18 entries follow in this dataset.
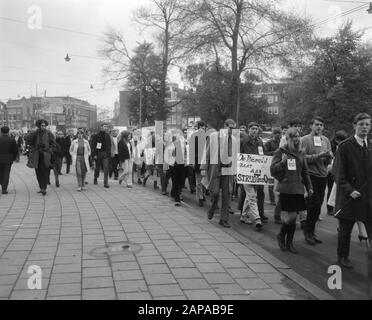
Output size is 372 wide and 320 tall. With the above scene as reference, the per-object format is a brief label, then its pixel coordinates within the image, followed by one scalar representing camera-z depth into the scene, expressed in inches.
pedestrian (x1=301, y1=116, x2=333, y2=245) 260.5
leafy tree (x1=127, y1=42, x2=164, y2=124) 1576.0
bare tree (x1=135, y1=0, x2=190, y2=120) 1083.9
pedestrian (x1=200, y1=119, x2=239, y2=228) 305.6
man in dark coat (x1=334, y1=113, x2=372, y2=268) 207.8
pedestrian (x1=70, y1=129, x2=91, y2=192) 473.7
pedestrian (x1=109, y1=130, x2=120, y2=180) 604.6
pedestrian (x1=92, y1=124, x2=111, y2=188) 520.1
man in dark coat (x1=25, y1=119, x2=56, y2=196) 434.9
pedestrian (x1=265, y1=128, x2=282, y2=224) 395.5
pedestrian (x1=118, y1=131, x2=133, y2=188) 508.4
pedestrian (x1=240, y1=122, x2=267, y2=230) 300.8
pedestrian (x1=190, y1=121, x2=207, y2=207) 380.2
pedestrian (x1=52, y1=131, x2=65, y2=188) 468.6
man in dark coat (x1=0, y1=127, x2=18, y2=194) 441.6
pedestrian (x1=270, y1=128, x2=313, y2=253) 238.8
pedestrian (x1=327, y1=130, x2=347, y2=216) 346.3
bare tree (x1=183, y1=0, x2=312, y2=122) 1010.1
